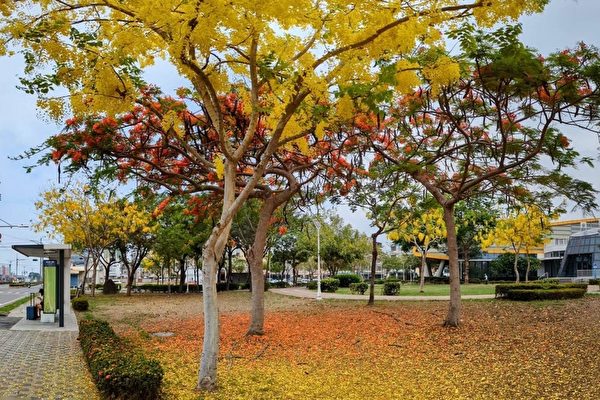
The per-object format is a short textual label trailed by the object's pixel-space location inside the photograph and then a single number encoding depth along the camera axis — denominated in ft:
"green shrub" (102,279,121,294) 127.34
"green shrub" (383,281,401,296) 90.49
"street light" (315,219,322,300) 93.69
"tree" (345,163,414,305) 57.88
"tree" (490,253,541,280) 166.20
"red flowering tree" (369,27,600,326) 30.14
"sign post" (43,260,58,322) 54.54
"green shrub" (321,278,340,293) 112.06
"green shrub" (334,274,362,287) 135.64
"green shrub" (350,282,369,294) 97.63
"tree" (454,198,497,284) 120.90
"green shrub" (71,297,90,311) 70.74
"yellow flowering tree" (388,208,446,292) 92.64
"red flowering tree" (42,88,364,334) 37.01
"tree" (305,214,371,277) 155.63
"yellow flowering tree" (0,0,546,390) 19.15
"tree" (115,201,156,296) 95.20
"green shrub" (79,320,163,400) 20.38
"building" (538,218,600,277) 160.76
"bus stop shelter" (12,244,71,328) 50.16
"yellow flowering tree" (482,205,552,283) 95.85
